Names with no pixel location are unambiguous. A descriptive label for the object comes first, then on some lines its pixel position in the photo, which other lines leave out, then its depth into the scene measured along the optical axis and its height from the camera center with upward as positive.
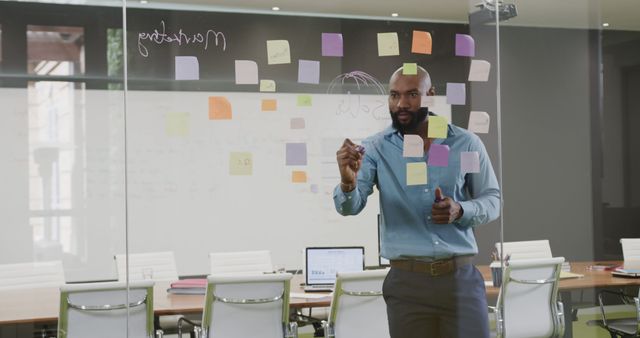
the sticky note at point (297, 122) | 3.72 +0.28
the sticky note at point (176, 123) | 3.61 +0.28
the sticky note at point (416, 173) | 3.63 +0.03
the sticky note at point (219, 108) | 3.63 +0.35
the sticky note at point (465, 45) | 4.05 +0.69
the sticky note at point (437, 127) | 3.75 +0.25
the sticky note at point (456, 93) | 3.92 +0.43
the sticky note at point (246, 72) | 3.66 +0.52
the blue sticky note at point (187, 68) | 3.59 +0.53
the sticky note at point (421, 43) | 3.90 +0.68
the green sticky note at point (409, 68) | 3.83 +0.54
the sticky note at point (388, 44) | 3.87 +0.67
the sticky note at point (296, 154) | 3.73 +0.13
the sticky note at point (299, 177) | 3.74 +0.02
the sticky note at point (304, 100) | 3.71 +0.38
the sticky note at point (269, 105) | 3.68 +0.36
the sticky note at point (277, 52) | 3.70 +0.61
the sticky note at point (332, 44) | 3.80 +0.67
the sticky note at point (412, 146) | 3.71 +0.16
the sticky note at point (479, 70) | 4.11 +0.57
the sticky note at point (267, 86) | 3.68 +0.45
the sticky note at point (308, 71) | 3.73 +0.53
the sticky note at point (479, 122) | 4.05 +0.29
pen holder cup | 4.12 -0.52
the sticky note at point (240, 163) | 3.69 +0.09
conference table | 3.44 -0.56
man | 3.27 -0.16
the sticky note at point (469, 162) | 3.77 +0.08
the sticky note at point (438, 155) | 3.72 +0.11
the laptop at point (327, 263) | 3.84 -0.42
